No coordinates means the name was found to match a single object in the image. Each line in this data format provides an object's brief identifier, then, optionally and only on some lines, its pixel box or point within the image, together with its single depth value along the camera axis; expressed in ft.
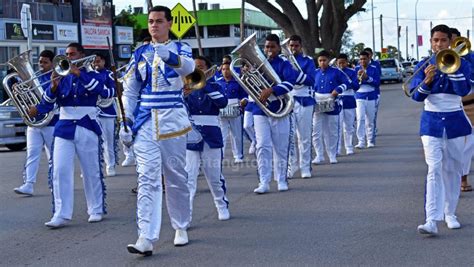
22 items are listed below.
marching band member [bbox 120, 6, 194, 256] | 24.21
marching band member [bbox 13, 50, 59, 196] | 38.47
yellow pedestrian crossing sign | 68.18
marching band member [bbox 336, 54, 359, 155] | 53.83
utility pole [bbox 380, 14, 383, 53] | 300.94
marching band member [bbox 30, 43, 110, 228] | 30.48
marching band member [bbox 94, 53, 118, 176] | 47.85
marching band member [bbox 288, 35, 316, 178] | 42.68
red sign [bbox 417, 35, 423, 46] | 260.01
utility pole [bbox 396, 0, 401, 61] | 299.34
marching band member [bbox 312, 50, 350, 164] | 49.34
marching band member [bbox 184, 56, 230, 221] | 30.73
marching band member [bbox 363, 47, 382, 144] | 59.00
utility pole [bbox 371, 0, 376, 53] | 258.59
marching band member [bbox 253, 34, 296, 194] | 36.29
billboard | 149.48
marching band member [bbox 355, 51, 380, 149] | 58.70
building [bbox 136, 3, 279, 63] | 236.02
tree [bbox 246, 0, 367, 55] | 132.46
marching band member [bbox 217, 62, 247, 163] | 48.42
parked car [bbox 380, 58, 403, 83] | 188.24
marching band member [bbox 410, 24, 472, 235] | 26.27
